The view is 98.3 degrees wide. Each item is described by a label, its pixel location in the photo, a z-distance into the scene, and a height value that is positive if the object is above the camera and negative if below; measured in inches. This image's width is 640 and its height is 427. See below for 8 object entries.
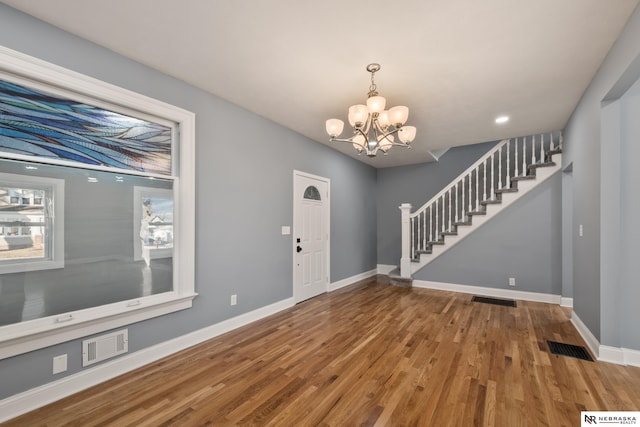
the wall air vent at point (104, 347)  86.7 -43.5
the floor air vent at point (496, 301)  174.2 -56.2
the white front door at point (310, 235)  173.3 -14.3
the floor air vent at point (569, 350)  105.0 -53.8
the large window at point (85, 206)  76.3 +2.5
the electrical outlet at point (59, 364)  80.7 -44.2
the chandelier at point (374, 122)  99.7 +35.2
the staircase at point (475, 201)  183.5 +10.5
